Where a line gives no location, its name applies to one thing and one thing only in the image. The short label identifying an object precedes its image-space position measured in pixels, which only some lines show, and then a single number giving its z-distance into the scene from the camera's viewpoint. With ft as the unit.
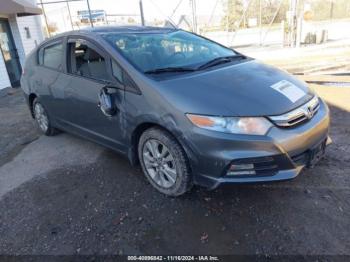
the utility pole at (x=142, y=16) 44.45
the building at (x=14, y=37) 33.55
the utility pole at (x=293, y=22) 45.31
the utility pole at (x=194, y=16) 46.80
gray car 8.13
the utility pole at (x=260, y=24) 52.70
